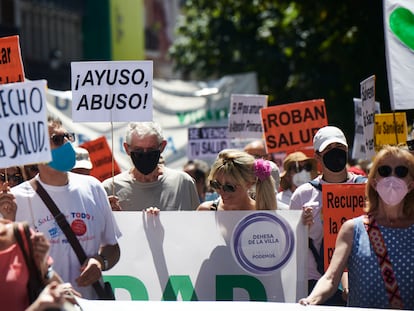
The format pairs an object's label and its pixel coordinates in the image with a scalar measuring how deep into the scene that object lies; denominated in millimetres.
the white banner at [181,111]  20552
